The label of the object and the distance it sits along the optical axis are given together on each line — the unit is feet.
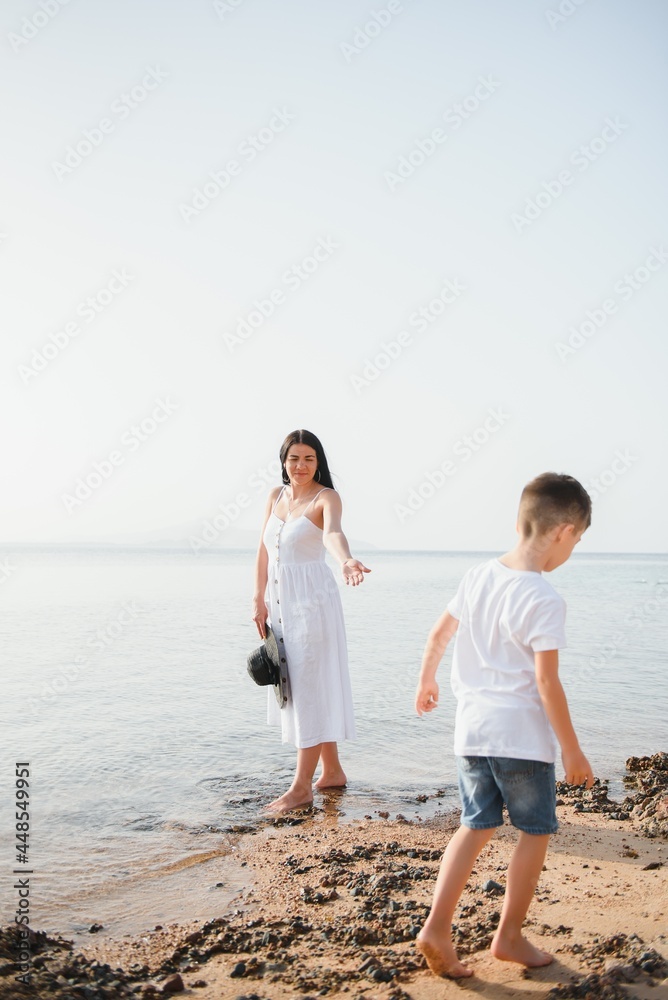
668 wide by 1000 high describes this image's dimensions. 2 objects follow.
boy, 9.27
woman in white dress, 18.03
